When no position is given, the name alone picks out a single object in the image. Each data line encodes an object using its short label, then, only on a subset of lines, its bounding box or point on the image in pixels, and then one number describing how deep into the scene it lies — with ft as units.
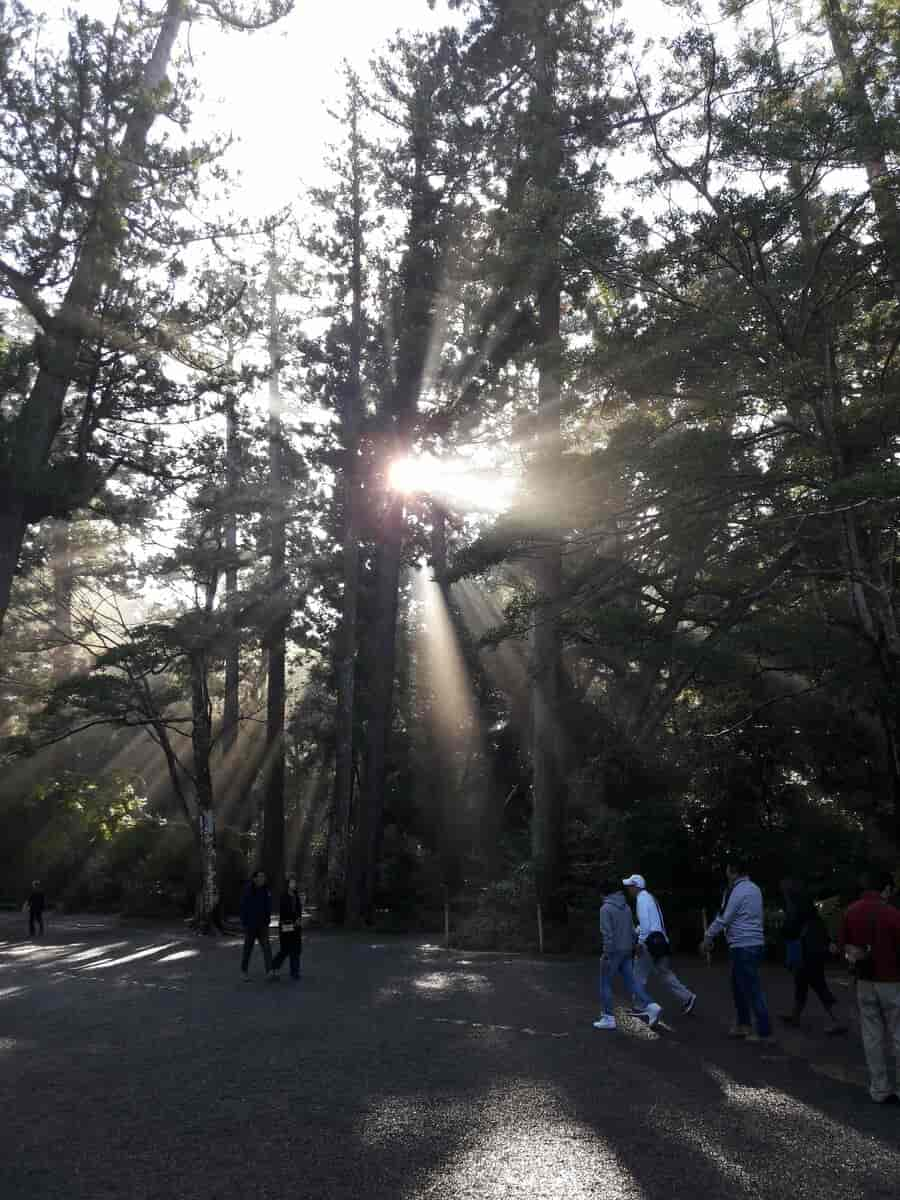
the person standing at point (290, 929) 49.24
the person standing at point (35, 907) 90.53
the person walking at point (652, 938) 34.73
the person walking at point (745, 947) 30.96
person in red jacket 23.57
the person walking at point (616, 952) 34.14
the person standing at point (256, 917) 48.93
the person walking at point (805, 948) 34.30
